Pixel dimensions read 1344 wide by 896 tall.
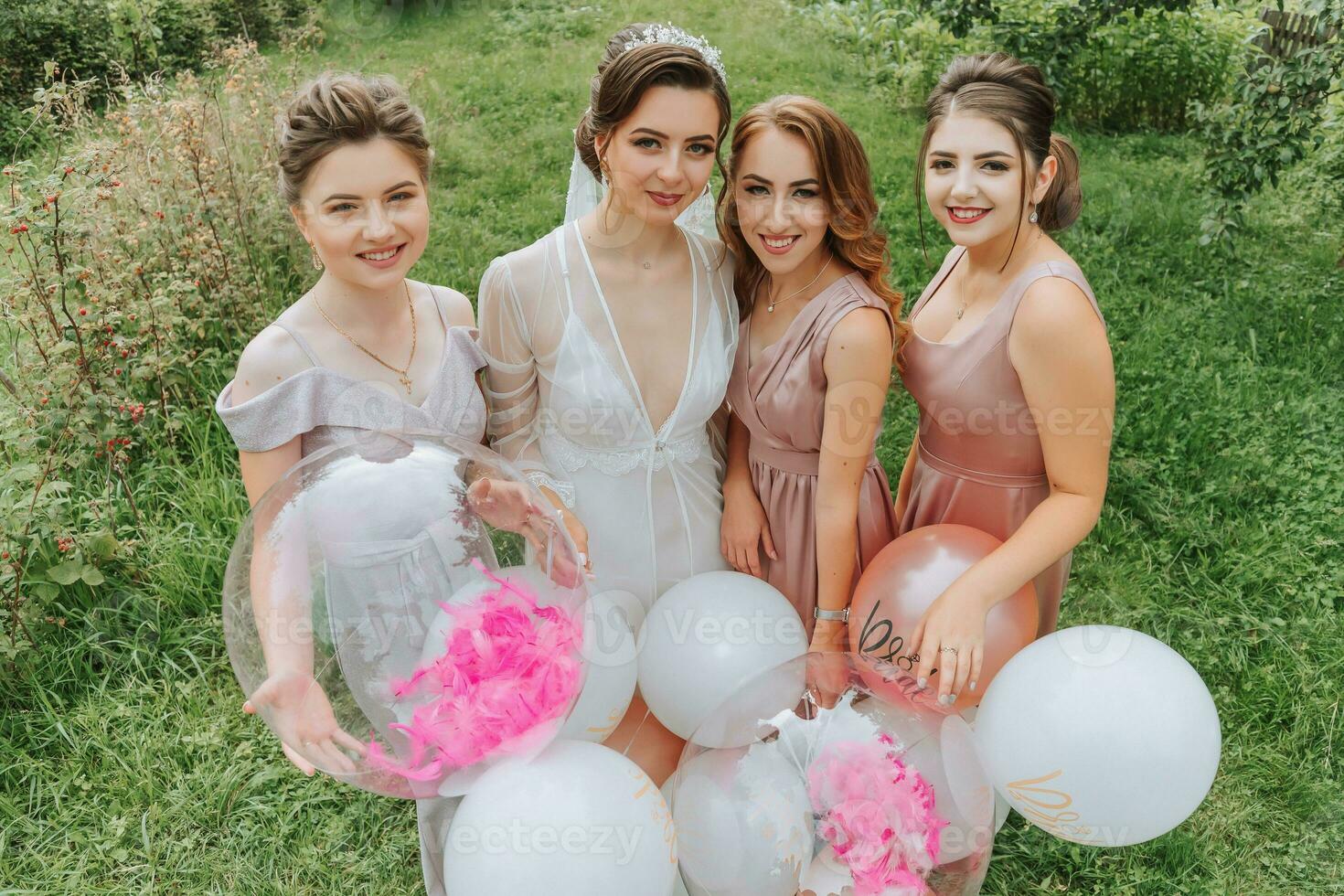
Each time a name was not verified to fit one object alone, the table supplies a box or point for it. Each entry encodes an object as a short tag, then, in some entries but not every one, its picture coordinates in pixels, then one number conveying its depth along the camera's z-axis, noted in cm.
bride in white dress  240
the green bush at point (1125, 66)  762
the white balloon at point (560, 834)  176
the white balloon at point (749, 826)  181
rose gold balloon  218
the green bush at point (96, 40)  776
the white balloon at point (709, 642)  223
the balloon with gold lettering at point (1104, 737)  185
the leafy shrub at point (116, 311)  340
